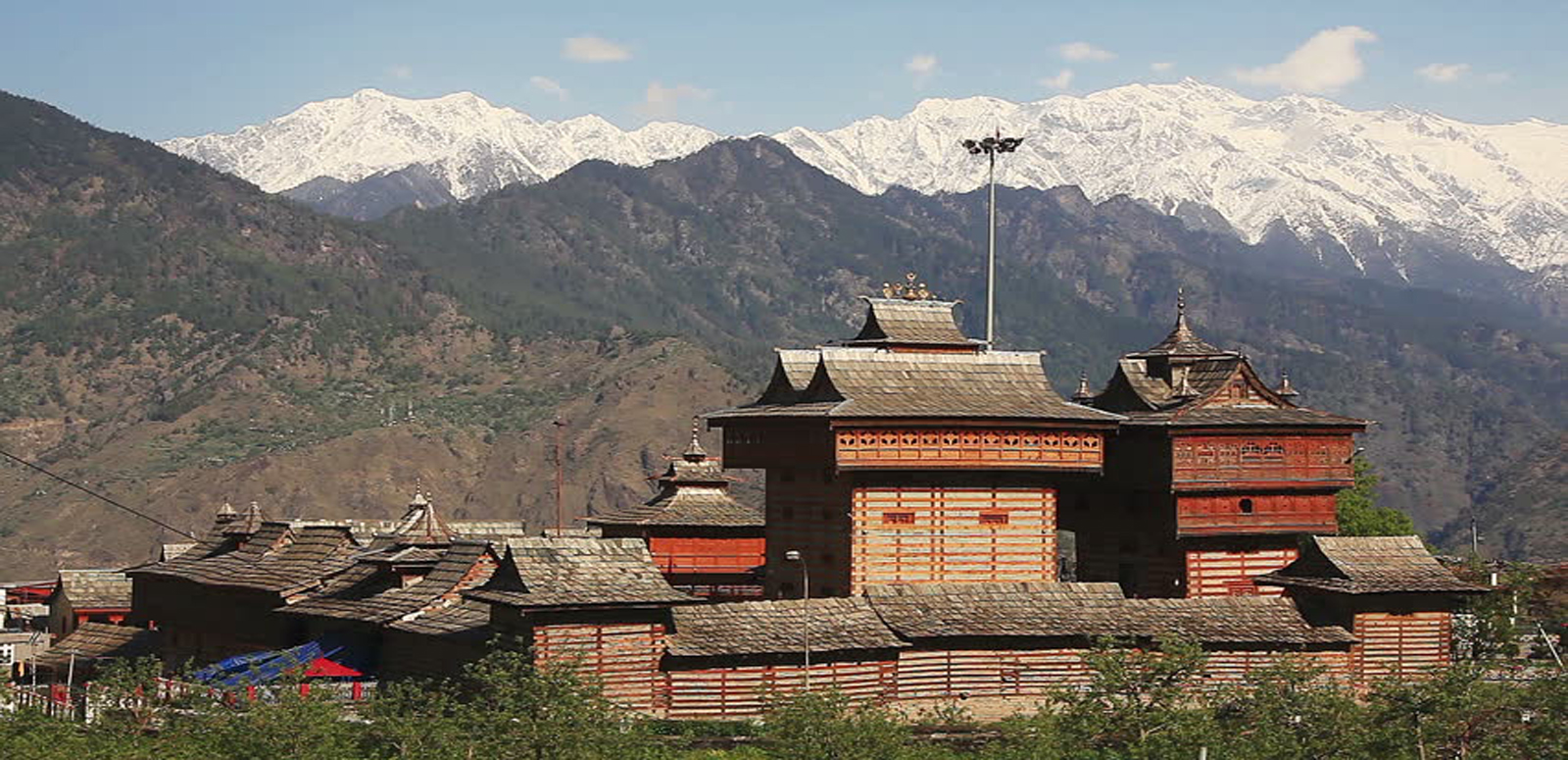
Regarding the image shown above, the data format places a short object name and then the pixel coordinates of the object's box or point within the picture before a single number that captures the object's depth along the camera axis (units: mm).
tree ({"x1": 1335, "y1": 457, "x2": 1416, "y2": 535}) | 75500
